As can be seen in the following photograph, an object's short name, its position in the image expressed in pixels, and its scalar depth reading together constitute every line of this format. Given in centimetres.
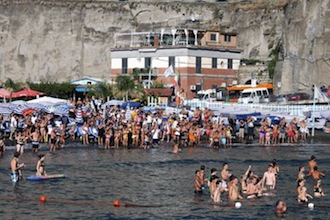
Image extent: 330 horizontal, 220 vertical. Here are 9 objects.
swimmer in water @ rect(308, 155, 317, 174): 3403
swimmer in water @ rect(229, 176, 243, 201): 2914
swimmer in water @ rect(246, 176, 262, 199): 2989
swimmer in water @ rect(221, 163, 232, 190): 3119
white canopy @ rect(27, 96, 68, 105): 5601
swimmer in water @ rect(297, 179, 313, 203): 2881
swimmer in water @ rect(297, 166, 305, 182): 3099
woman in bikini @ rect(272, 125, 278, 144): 4980
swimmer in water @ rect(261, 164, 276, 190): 3164
